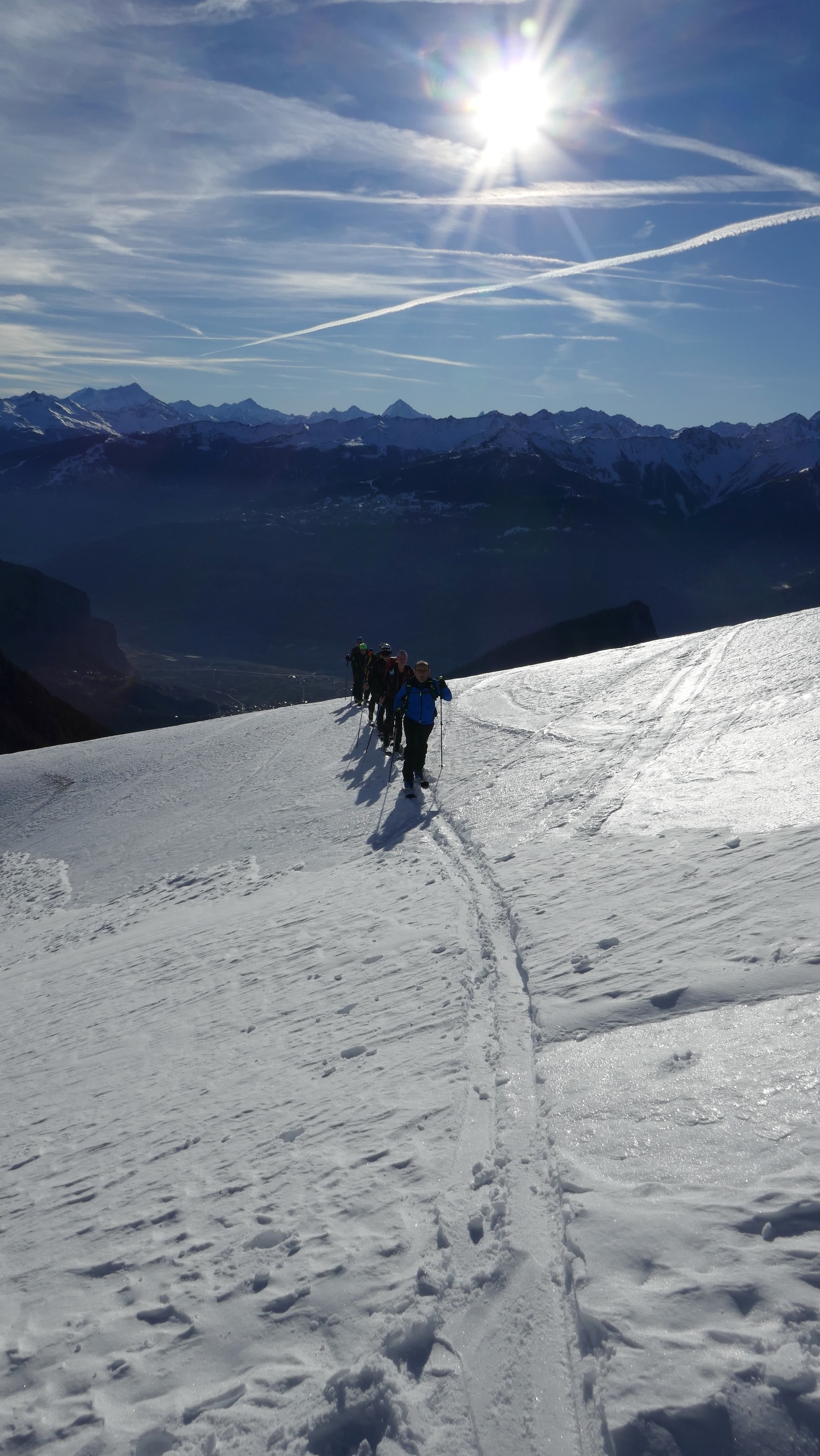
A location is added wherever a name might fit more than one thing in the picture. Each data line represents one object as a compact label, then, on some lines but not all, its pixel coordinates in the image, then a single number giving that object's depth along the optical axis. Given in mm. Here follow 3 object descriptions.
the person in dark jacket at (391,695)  16205
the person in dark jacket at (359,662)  20844
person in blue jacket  13125
